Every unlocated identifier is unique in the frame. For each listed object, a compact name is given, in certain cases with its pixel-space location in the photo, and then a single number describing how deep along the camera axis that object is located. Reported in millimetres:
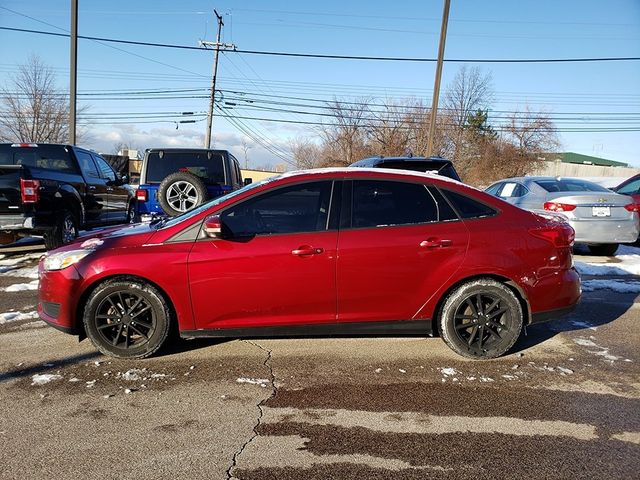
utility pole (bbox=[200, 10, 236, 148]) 34875
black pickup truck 7312
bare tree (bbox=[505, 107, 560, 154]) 45031
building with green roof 74625
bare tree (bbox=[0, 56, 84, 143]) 32812
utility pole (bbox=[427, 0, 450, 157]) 17359
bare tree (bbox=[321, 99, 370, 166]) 46378
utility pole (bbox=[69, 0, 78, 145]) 16638
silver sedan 8164
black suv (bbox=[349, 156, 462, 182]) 8211
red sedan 3783
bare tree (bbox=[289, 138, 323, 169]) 56031
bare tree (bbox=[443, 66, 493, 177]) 44719
